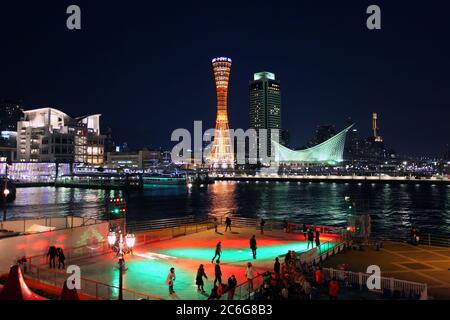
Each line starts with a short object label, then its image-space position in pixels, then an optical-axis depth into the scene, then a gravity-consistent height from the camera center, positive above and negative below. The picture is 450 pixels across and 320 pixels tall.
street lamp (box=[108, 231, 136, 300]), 9.54 -2.26
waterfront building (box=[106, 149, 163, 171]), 188.76 +2.44
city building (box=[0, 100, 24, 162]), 132.66 +8.43
